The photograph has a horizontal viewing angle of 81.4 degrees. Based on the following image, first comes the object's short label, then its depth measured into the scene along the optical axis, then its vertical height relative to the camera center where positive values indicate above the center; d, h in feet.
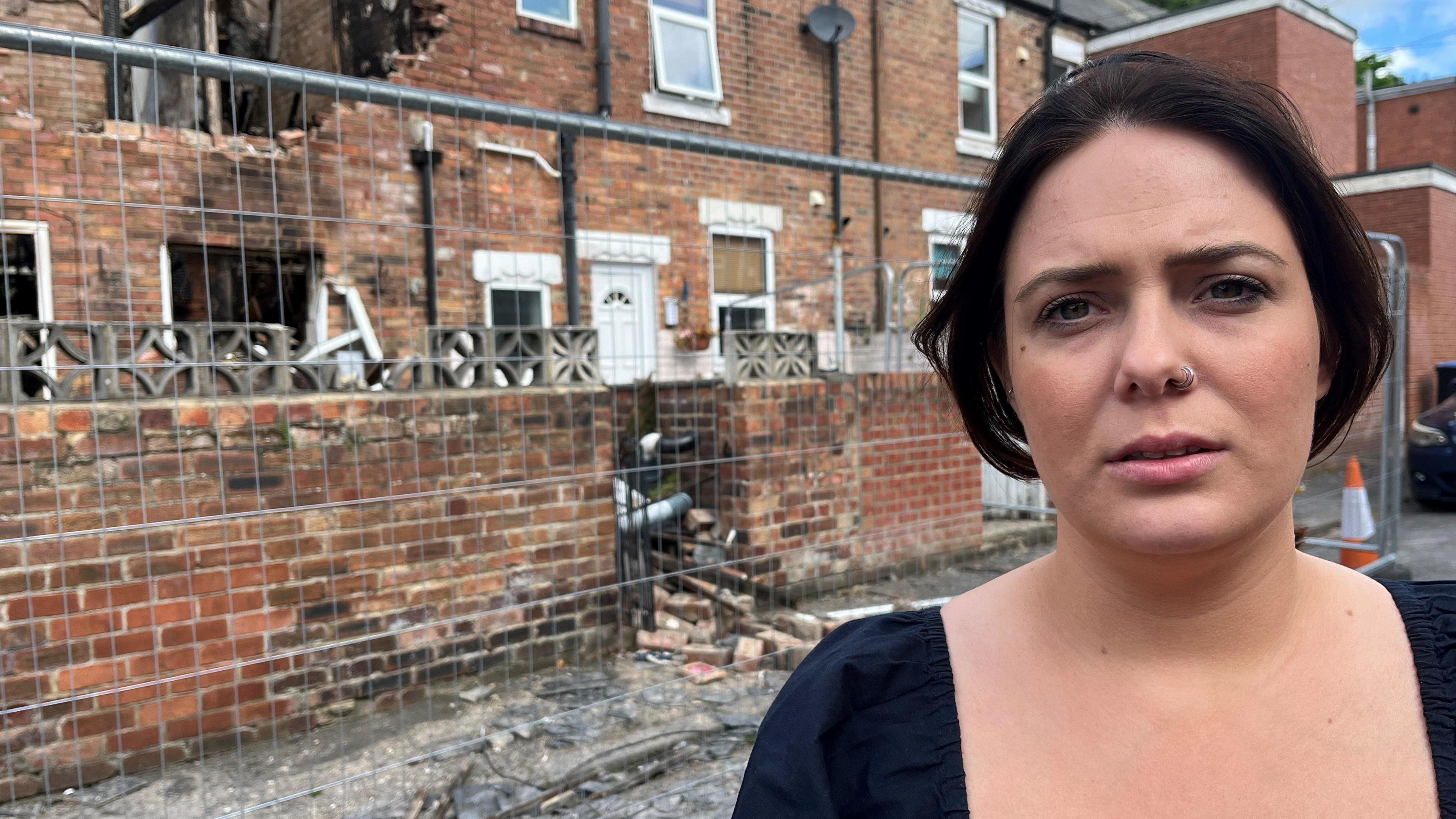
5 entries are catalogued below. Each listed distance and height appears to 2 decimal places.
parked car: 29.55 -3.35
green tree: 94.53 +34.26
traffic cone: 18.63 -3.40
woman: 3.22 -0.74
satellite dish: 36.11 +15.29
